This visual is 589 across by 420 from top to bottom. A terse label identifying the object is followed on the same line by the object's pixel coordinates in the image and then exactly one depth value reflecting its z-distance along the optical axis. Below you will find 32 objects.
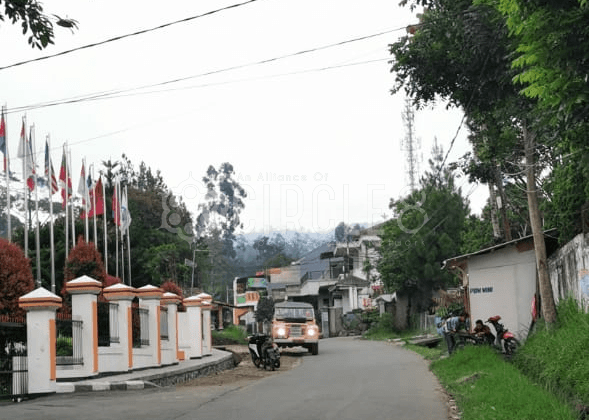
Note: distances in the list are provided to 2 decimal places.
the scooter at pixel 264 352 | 22.66
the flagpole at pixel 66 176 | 28.30
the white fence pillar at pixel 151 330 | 19.30
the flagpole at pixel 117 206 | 33.12
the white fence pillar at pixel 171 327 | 21.78
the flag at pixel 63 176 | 28.62
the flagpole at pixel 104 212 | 32.05
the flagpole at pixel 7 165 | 24.46
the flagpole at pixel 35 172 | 24.80
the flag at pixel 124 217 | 33.94
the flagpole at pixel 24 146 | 25.12
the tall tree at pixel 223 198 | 91.56
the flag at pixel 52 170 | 26.98
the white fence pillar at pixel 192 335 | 25.67
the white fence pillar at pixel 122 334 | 17.08
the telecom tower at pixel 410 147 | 65.25
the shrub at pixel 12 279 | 18.92
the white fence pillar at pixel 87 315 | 15.62
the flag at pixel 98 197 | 31.75
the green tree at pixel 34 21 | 8.07
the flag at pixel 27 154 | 25.14
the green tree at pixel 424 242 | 48.09
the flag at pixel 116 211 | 33.09
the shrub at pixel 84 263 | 26.39
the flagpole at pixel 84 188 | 30.85
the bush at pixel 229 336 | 45.44
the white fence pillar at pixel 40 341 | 13.72
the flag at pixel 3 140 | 24.59
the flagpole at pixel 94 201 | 30.14
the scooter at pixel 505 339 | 18.30
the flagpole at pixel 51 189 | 26.40
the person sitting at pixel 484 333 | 19.59
